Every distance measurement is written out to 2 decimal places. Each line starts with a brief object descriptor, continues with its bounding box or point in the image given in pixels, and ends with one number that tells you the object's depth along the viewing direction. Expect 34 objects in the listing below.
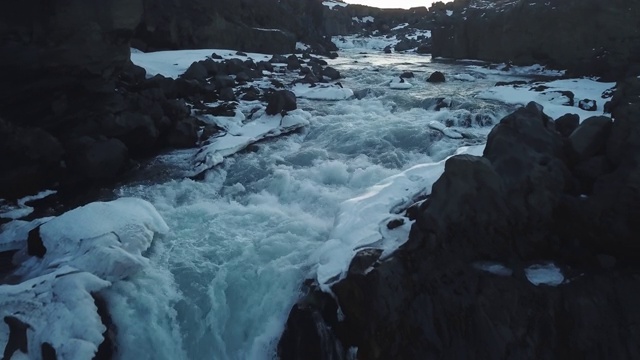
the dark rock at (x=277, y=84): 20.43
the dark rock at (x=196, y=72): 19.45
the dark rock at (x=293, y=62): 26.86
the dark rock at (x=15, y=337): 5.25
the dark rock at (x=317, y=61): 29.05
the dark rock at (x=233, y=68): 22.38
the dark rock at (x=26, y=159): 9.98
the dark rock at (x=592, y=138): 6.85
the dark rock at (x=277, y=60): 28.45
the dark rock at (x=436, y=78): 22.41
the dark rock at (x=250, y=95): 17.67
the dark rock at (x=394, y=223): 6.70
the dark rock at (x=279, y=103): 15.33
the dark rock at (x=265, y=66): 25.16
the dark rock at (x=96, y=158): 10.91
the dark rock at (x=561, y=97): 15.18
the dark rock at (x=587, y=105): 14.23
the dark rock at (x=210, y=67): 20.97
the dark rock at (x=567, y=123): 8.47
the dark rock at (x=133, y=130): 12.24
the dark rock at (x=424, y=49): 42.47
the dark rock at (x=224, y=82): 18.79
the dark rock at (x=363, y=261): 5.90
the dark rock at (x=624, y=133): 6.05
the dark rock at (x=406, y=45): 46.47
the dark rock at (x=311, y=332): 5.70
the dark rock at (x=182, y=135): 13.08
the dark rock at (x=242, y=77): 21.09
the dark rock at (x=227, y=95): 17.45
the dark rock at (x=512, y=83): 20.68
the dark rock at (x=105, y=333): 5.62
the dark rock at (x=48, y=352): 5.33
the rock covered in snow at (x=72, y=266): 5.56
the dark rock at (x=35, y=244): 7.21
